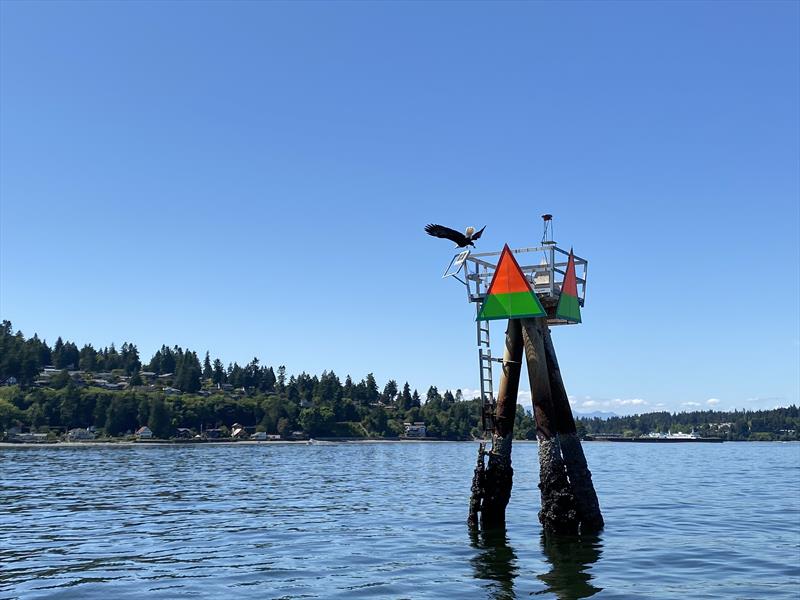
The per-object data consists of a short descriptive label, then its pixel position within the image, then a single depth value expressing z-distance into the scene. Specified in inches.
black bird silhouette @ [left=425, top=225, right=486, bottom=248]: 1005.2
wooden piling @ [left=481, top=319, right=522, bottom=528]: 962.7
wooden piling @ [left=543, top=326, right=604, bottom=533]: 938.7
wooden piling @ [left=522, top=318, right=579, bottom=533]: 930.7
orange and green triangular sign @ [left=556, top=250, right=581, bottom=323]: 981.2
